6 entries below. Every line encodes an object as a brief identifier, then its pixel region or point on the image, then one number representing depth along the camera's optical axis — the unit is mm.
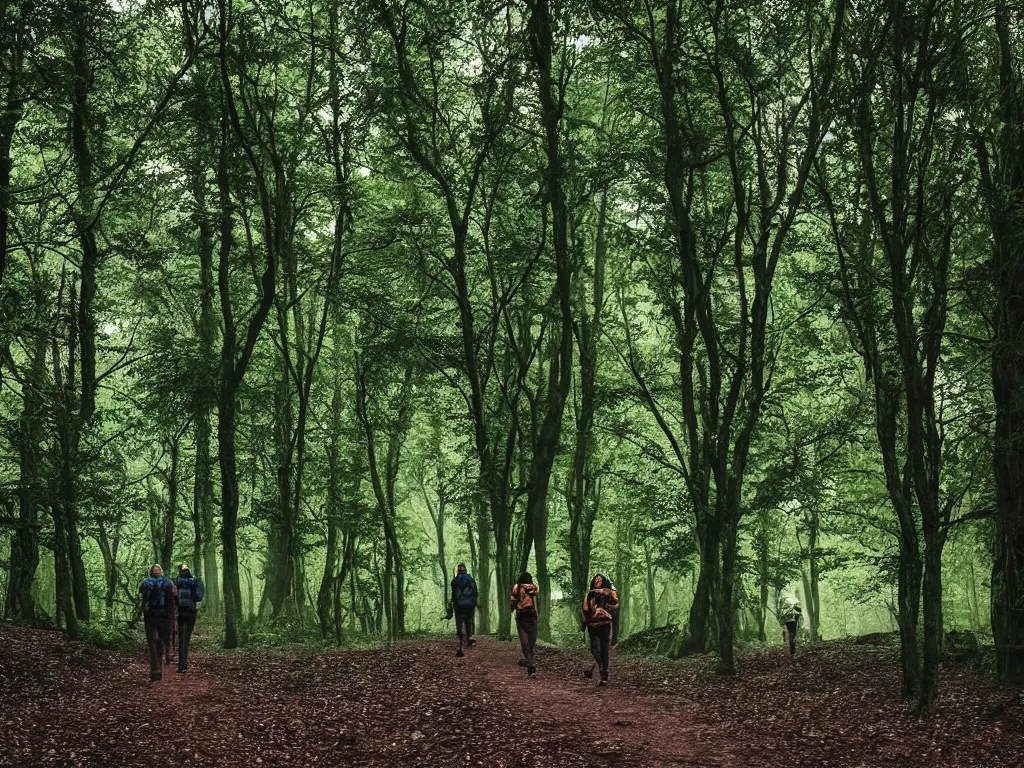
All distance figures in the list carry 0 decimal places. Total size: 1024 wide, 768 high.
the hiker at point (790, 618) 21938
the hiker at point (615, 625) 16719
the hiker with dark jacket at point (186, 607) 17766
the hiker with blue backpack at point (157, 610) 16156
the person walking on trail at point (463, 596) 20000
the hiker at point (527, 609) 17516
